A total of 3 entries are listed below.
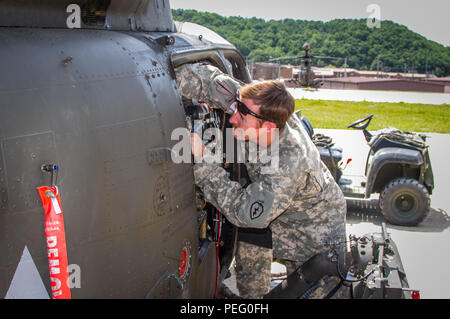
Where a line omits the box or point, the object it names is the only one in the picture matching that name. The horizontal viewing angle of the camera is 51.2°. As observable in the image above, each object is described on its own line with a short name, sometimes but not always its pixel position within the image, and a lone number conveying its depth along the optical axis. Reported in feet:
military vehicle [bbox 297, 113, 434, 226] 22.03
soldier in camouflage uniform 9.43
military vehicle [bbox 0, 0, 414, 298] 6.96
